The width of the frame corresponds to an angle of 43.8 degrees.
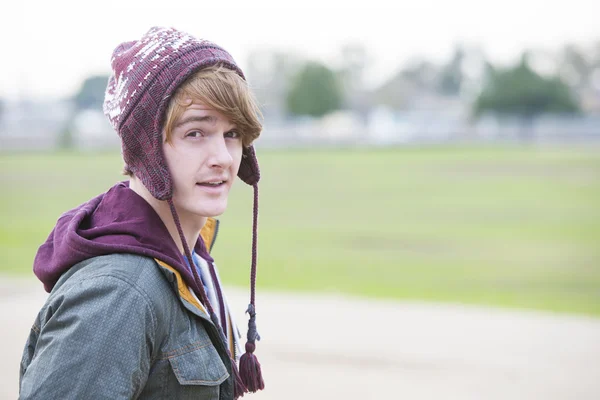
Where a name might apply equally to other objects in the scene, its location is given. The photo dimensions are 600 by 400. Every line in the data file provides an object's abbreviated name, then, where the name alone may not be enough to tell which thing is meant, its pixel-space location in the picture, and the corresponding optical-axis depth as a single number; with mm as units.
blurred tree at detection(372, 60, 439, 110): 106000
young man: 1561
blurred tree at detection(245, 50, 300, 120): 103500
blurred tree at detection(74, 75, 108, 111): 99731
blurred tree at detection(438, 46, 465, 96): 111875
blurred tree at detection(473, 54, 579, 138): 77688
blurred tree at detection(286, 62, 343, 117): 95562
